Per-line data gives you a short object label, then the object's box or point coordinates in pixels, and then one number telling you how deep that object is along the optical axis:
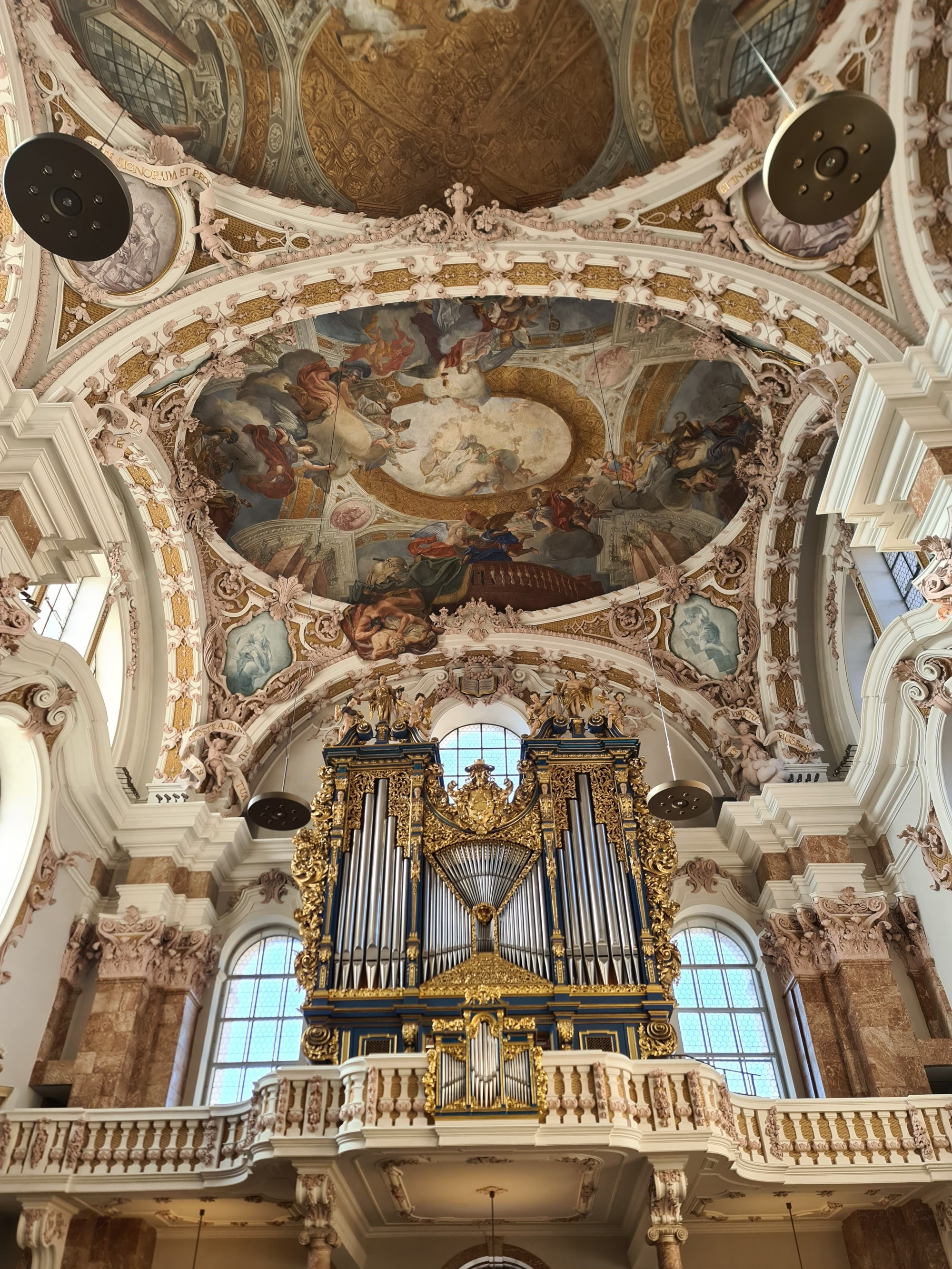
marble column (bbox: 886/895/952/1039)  11.79
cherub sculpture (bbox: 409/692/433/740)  13.91
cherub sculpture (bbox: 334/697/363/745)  13.69
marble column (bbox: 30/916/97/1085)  11.70
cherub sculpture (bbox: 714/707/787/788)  14.27
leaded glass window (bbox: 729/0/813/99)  10.74
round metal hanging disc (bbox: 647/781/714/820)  11.78
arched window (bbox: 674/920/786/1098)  12.84
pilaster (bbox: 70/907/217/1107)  11.73
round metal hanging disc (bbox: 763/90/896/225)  7.23
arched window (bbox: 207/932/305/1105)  12.98
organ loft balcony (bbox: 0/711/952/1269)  9.28
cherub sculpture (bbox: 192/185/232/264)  11.81
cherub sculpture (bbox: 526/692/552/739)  13.79
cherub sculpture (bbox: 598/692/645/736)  13.59
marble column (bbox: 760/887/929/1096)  11.49
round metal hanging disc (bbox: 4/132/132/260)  7.58
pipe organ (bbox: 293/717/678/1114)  10.52
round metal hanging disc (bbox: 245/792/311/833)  12.04
